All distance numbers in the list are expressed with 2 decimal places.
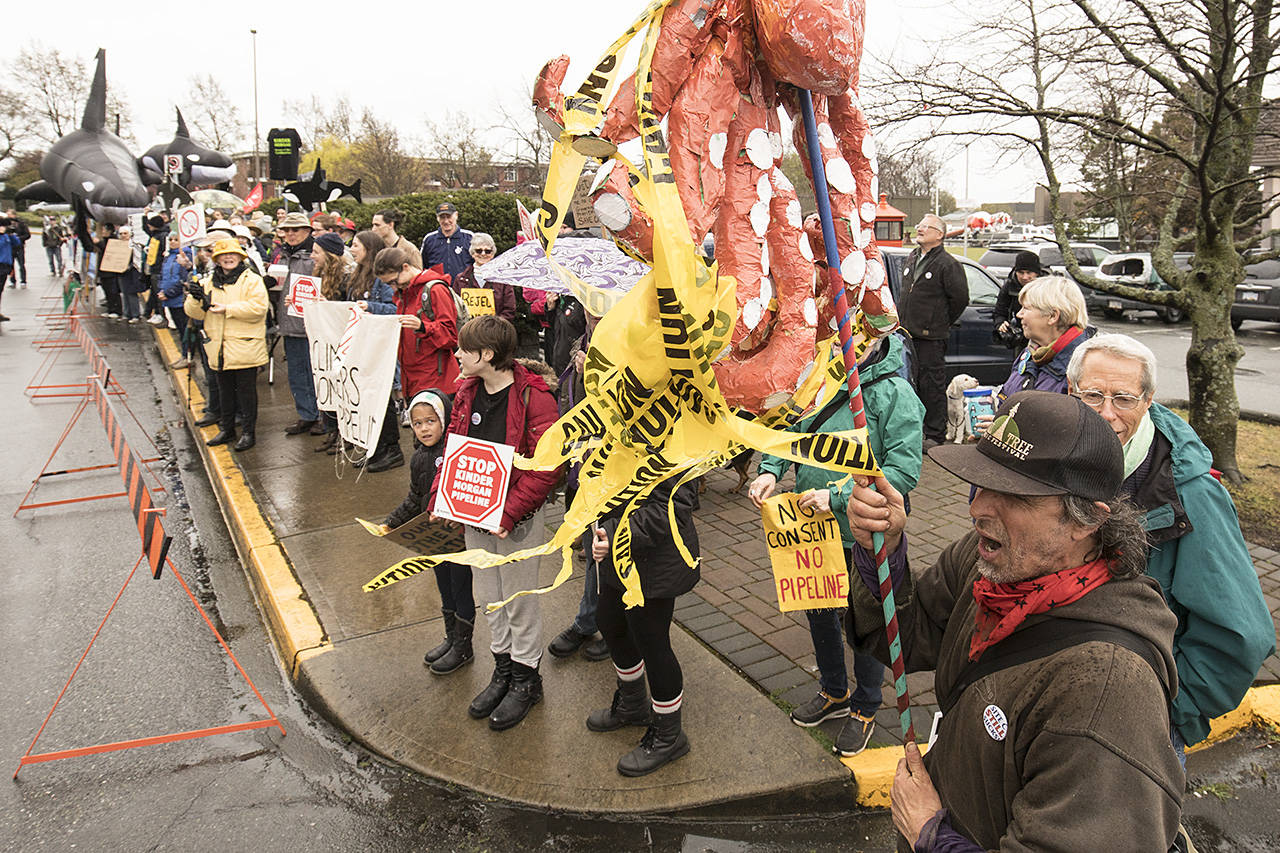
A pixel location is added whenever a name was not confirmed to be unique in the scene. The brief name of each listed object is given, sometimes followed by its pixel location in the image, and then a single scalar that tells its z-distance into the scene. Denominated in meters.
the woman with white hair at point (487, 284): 7.91
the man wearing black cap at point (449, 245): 9.81
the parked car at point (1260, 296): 17.44
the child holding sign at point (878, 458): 3.43
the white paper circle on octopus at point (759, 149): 1.86
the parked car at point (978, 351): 9.33
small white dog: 8.25
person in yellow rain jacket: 8.27
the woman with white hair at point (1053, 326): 3.97
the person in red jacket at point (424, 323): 6.74
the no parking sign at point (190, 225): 11.40
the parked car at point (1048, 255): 21.61
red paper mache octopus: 1.74
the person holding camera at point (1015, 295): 7.16
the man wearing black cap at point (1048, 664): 1.48
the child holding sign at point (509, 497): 3.89
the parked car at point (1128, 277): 19.86
